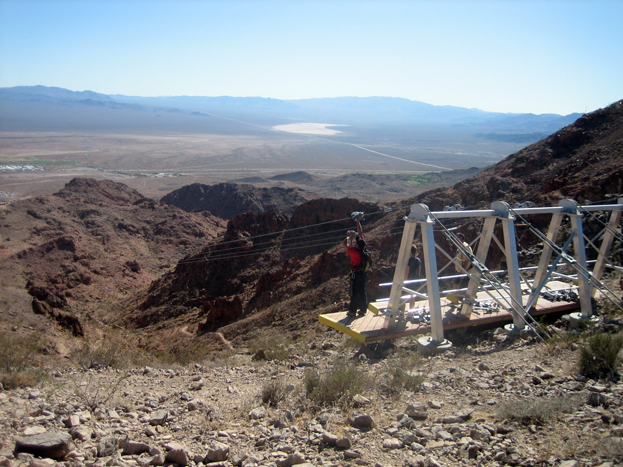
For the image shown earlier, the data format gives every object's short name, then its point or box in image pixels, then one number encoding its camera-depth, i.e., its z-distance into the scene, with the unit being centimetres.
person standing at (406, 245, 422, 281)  958
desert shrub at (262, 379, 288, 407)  575
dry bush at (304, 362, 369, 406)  563
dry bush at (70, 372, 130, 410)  522
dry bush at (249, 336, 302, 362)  921
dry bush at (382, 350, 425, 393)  605
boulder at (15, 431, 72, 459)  381
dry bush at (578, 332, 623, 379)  543
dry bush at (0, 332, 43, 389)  562
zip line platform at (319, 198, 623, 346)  771
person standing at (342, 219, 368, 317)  813
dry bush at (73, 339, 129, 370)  756
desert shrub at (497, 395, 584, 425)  449
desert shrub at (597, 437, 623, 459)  357
